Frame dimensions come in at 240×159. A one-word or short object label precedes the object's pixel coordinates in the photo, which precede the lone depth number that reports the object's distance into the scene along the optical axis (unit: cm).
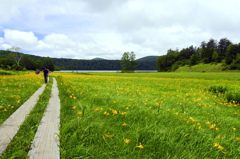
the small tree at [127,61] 9056
